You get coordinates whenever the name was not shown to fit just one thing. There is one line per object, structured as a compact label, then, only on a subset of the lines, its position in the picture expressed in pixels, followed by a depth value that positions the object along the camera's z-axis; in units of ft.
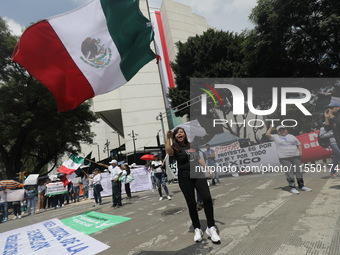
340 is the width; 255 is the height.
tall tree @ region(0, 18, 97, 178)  67.56
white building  141.83
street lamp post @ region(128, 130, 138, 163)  124.67
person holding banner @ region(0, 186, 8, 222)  36.67
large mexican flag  14.67
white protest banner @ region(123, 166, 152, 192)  50.57
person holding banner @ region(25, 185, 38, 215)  40.97
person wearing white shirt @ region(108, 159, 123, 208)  28.84
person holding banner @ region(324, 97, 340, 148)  19.64
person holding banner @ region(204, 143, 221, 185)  35.34
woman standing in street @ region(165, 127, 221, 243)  11.51
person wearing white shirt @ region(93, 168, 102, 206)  33.35
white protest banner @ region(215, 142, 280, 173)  38.96
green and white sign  18.37
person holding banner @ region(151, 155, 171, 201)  29.68
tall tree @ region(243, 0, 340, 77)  45.16
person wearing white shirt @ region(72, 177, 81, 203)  52.03
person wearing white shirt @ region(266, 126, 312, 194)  20.57
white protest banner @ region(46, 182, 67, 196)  45.19
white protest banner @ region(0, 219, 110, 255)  13.37
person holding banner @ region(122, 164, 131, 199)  34.58
